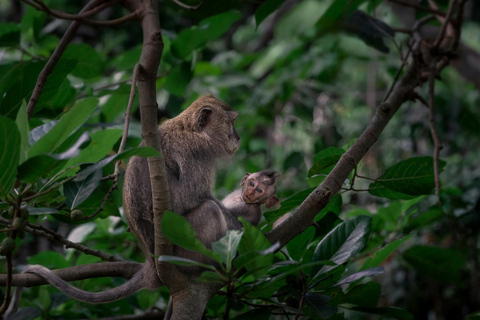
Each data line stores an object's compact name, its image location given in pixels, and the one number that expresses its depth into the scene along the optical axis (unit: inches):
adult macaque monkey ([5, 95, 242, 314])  178.4
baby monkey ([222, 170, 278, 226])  187.9
